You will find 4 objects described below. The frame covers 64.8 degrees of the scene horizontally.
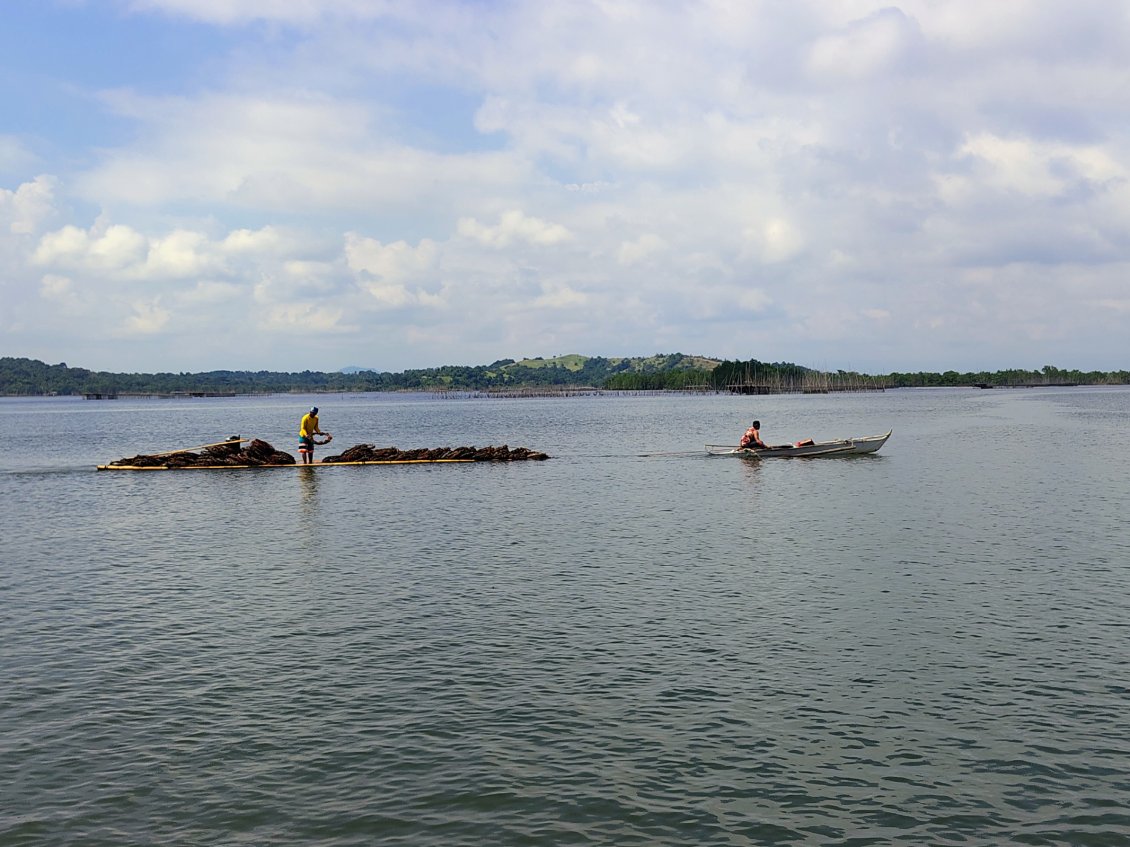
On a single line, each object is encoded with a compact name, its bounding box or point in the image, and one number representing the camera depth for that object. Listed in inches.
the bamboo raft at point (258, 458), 2256.4
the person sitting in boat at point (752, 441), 2319.5
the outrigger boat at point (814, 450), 2326.5
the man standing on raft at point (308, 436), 2146.9
